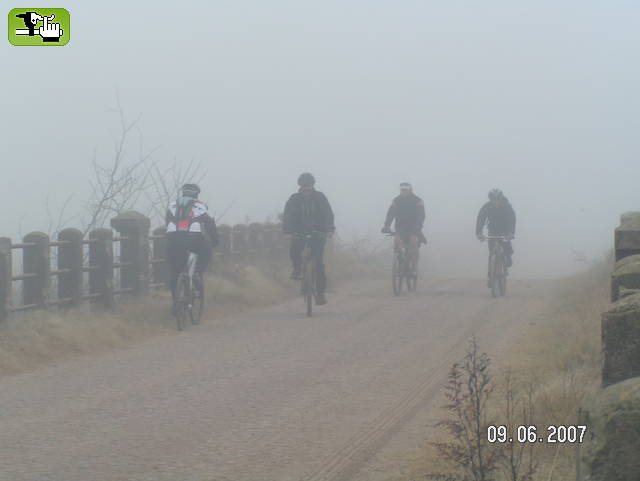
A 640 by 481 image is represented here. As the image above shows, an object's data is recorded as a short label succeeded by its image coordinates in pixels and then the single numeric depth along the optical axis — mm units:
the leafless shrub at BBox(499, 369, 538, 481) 5200
